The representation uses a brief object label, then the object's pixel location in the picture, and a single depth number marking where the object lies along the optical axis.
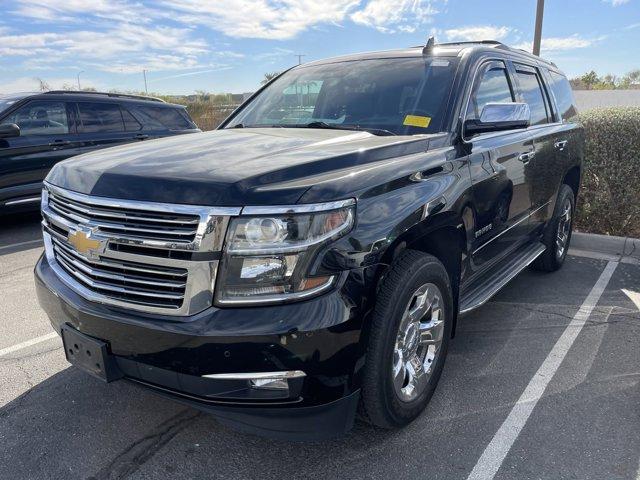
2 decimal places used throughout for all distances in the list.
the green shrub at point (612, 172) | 6.27
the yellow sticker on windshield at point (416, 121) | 3.09
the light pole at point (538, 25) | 12.38
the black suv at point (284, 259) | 2.01
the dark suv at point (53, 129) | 6.95
